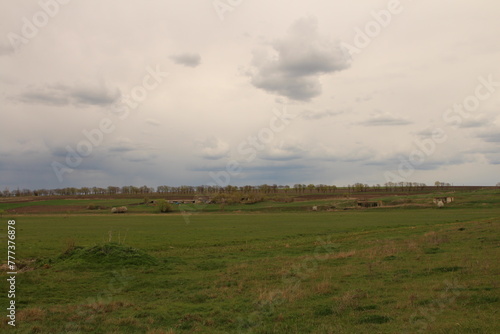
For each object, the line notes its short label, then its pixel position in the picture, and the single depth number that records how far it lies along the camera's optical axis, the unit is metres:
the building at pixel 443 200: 101.12
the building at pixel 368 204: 114.08
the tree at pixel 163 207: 120.38
